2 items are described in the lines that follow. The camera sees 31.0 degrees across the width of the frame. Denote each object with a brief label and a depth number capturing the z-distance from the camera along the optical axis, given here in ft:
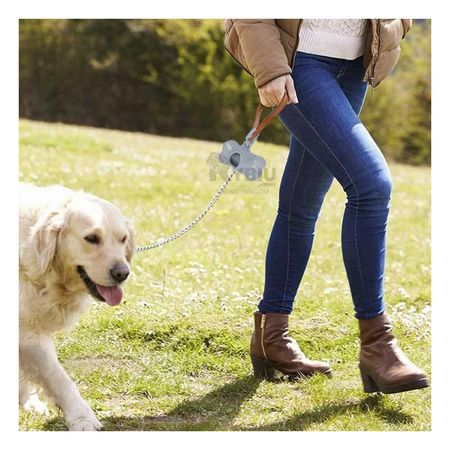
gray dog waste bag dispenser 12.85
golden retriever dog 11.86
